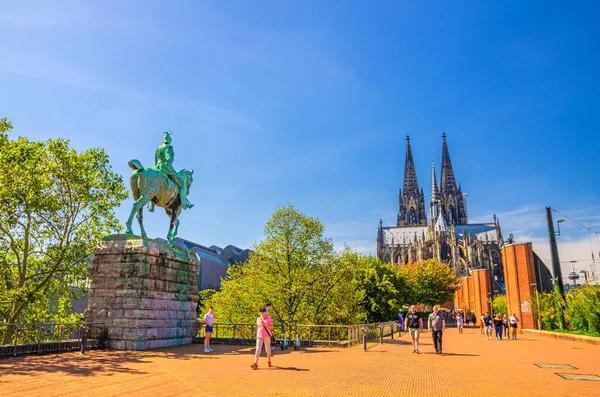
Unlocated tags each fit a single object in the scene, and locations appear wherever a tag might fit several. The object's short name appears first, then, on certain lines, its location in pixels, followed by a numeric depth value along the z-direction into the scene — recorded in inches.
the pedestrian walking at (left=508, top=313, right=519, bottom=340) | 981.2
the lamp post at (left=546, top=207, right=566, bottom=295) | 1118.7
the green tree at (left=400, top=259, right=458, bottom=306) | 2226.7
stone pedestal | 510.9
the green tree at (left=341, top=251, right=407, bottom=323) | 1521.9
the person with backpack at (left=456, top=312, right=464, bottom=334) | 1341.5
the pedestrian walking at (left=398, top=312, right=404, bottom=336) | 1273.3
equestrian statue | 572.1
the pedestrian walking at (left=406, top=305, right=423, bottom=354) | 589.0
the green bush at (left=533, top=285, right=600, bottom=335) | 847.7
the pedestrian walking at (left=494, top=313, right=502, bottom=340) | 962.7
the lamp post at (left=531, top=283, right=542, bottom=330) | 1210.8
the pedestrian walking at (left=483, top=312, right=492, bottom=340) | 1026.0
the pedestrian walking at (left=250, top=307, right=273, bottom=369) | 410.9
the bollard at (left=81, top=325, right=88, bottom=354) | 463.2
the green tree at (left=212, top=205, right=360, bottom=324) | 999.6
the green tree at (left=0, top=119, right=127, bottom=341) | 701.3
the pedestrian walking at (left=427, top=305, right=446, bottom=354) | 572.7
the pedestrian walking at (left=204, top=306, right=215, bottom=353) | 527.1
